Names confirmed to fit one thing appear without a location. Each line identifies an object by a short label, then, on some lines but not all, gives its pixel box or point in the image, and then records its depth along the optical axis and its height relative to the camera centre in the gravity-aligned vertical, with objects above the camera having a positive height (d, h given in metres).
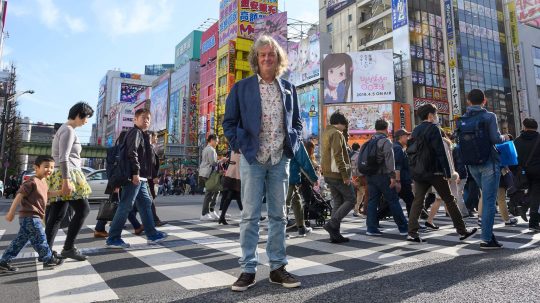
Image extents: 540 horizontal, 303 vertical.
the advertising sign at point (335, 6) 49.25 +24.80
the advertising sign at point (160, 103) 73.76 +18.58
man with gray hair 2.70 +0.38
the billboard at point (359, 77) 38.31 +12.09
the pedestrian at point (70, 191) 3.56 +0.05
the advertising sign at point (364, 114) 38.12 +8.00
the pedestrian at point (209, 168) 7.60 +0.54
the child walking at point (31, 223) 3.29 -0.23
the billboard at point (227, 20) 54.47 +25.91
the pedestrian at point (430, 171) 4.48 +0.25
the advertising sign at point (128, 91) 113.03 +31.53
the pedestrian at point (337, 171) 4.68 +0.29
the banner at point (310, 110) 42.34 +9.65
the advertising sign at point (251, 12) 53.81 +26.01
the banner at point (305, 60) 43.47 +15.99
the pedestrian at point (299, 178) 5.19 +0.22
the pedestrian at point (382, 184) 5.18 +0.13
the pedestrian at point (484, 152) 3.96 +0.44
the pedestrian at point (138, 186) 4.30 +0.11
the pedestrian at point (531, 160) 5.22 +0.46
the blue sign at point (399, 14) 39.94 +19.15
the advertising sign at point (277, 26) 46.03 +20.81
